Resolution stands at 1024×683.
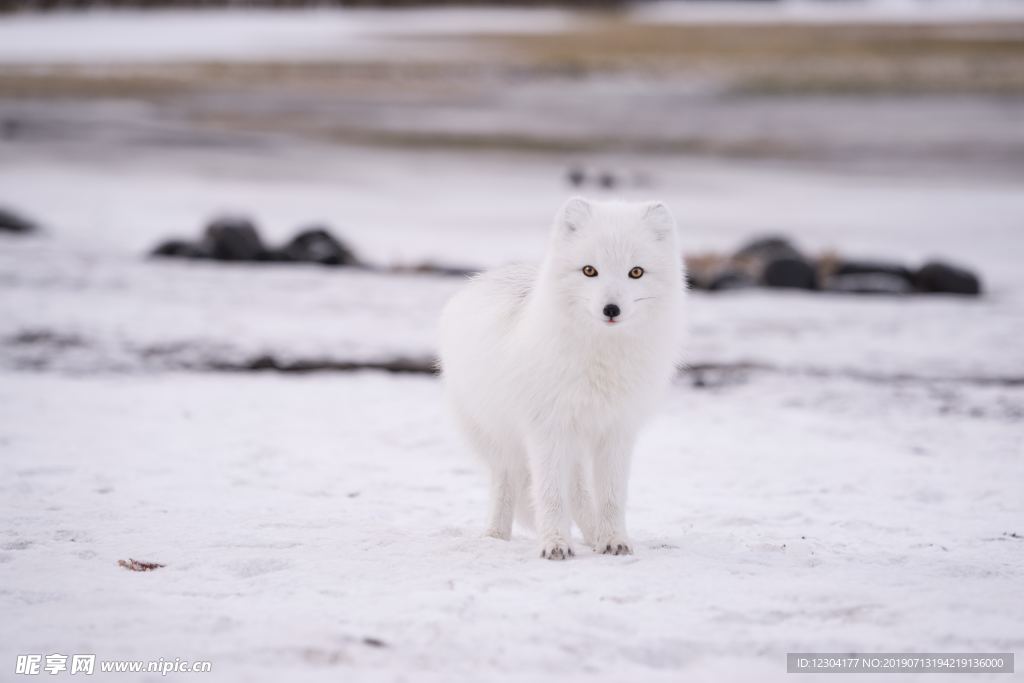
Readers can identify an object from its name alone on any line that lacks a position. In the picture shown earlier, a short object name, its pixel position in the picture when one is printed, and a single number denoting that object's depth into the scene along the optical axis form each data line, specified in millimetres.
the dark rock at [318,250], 15648
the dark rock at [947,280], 13797
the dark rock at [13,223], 16609
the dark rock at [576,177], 23906
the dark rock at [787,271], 14297
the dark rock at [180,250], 15617
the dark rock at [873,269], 14688
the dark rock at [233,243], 15578
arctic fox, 4789
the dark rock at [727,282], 14359
